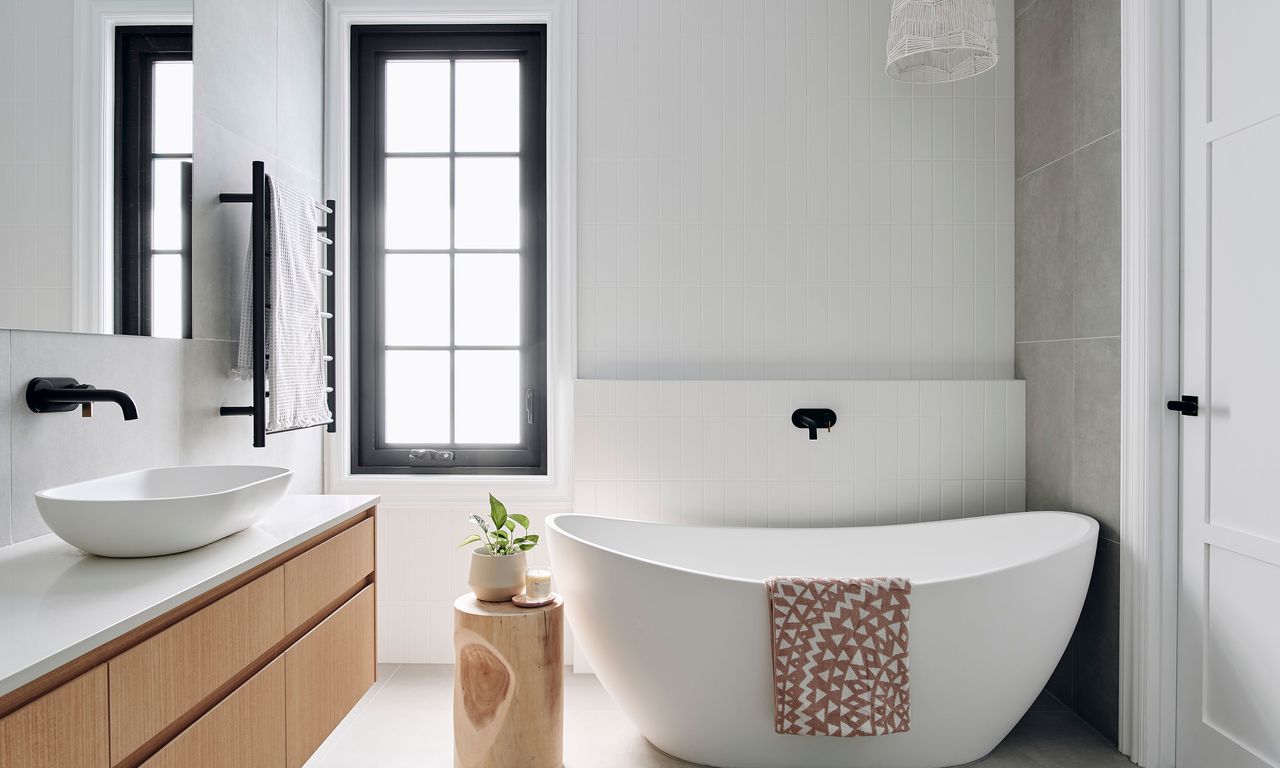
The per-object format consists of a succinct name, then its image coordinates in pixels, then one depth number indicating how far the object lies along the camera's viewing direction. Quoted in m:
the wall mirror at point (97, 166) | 1.36
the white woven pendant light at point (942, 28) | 2.13
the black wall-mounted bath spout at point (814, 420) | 2.59
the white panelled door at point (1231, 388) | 1.74
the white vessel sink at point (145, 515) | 1.19
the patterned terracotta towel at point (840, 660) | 1.87
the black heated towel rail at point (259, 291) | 1.98
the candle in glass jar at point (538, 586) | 2.07
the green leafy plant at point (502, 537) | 2.14
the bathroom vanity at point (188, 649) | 0.88
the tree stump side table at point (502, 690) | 1.98
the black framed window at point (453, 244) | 2.84
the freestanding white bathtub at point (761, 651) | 1.91
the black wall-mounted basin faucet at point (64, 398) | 1.39
